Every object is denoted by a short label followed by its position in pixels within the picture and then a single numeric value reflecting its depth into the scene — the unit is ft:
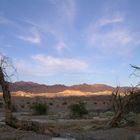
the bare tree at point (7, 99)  24.68
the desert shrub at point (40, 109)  56.01
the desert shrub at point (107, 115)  47.16
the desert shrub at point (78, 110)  50.49
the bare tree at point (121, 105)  29.43
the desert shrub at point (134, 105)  31.48
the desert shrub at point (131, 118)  31.39
